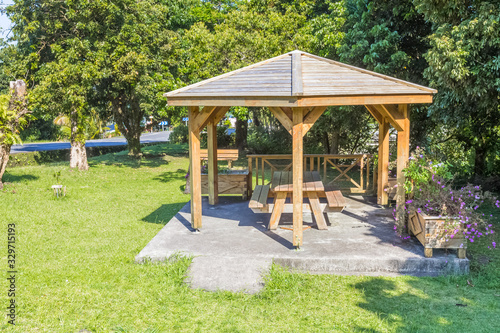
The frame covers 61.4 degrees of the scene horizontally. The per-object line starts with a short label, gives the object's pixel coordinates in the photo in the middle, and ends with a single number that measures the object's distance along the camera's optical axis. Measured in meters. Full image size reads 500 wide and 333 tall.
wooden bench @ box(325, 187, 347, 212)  6.54
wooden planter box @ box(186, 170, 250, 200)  9.62
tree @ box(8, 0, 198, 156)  15.24
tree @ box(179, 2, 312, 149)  14.76
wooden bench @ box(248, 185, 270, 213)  6.63
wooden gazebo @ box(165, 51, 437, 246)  5.90
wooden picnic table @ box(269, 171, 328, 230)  6.83
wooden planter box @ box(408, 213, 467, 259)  5.71
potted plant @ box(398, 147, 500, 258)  5.71
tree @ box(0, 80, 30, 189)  11.77
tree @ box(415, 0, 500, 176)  7.52
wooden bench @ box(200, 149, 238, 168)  14.18
